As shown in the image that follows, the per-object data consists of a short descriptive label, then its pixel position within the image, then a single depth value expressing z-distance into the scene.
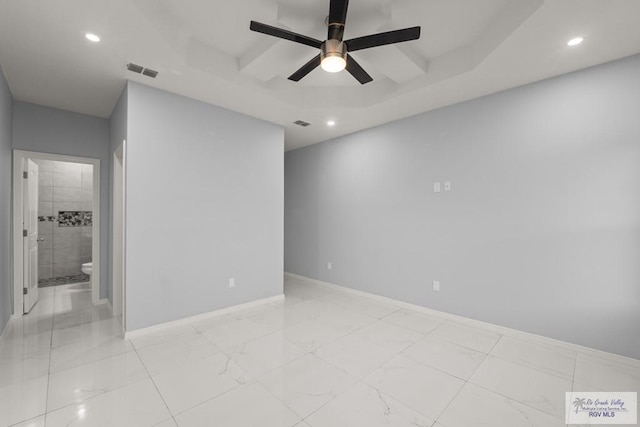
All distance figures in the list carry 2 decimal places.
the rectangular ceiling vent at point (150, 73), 2.77
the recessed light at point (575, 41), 2.21
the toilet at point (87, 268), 4.63
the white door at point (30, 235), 3.57
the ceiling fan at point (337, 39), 1.86
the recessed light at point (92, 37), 2.24
